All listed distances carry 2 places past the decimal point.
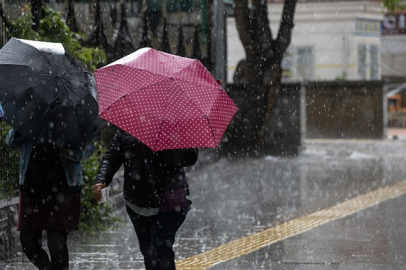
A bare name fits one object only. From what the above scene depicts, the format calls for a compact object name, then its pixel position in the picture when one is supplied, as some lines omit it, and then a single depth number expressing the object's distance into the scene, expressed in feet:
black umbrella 33.50
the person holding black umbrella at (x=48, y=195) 34.76
